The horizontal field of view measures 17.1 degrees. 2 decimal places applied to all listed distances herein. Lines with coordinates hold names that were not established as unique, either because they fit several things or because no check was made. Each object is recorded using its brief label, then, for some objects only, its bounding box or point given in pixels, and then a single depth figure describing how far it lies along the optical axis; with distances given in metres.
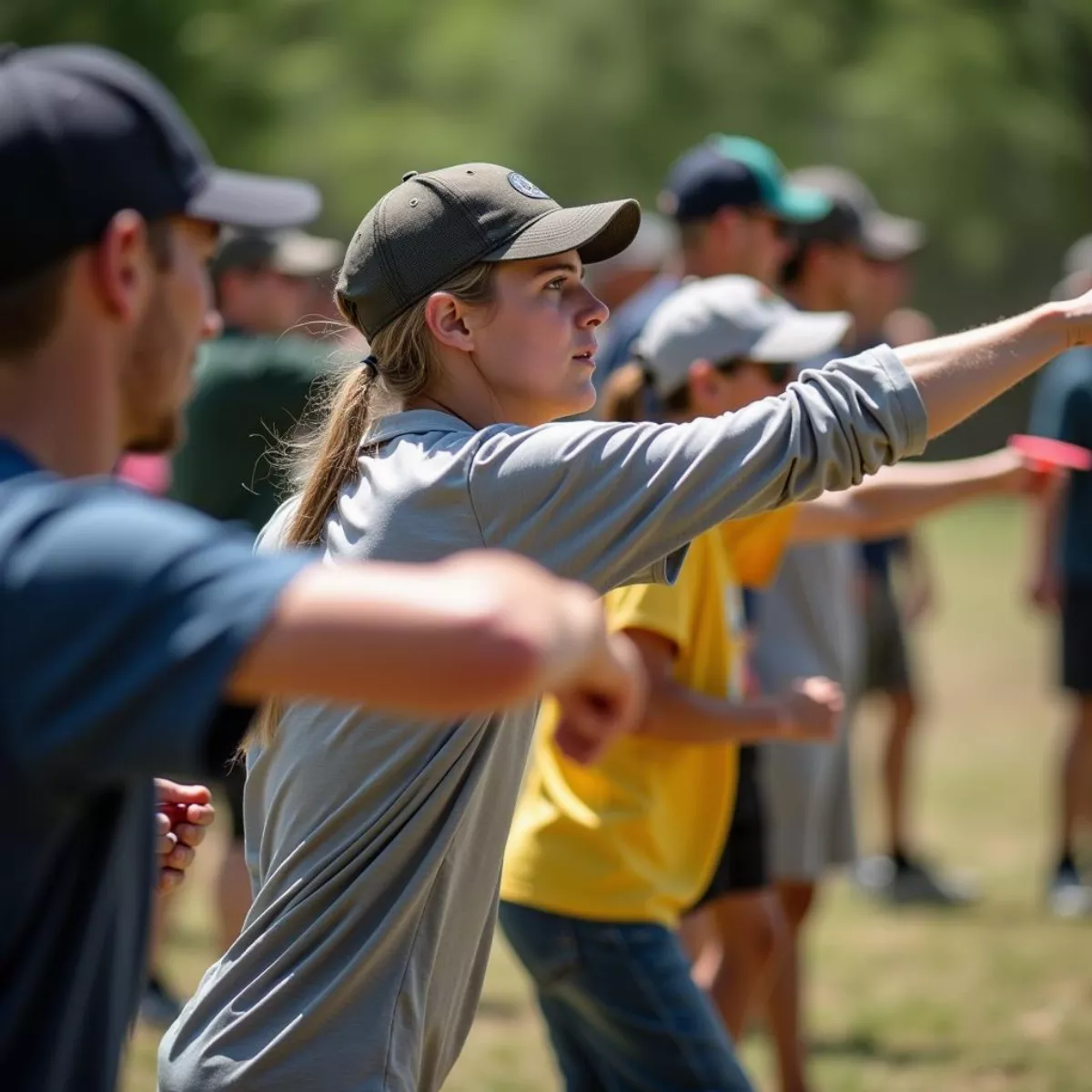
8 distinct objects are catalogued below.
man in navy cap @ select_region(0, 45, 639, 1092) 3.05
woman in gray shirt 4.97
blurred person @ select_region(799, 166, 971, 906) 15.35
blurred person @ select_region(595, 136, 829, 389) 12.20
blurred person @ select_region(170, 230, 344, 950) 11.66
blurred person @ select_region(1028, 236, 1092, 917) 15.12
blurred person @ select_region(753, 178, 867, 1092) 10.06
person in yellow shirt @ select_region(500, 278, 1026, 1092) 6.99
